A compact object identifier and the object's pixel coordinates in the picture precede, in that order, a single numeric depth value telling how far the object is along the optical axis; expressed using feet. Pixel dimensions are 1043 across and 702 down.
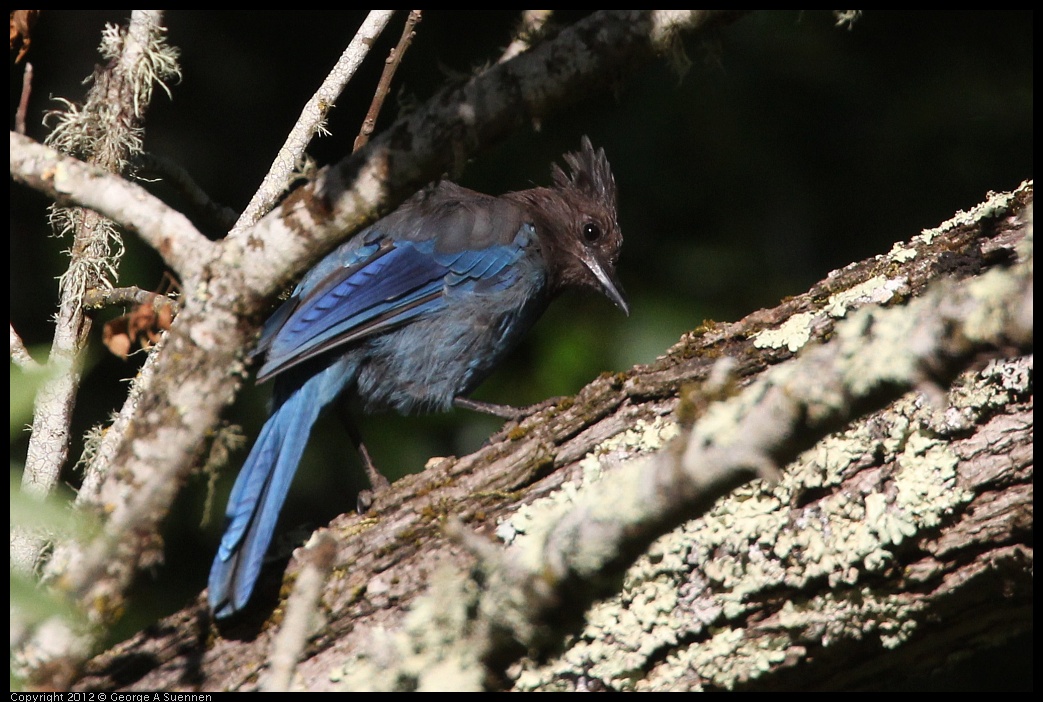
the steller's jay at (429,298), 24.44
